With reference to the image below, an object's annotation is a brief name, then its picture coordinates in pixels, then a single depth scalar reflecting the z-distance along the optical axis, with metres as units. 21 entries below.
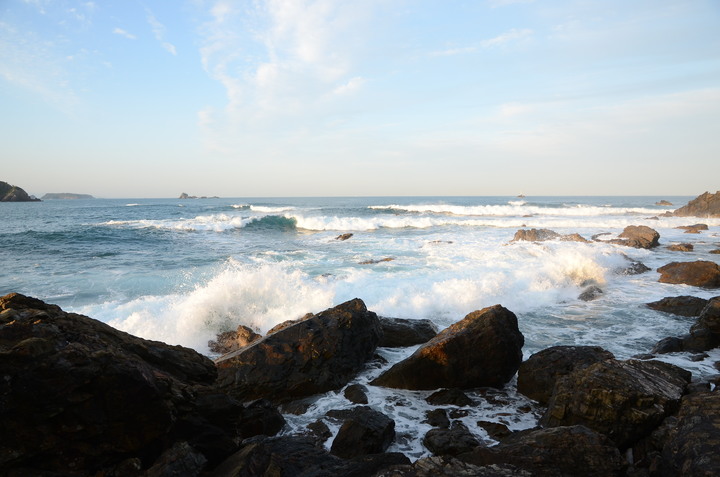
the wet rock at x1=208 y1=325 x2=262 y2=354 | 7.75
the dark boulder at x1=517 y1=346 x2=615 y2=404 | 5.16
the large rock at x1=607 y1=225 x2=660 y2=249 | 18.11
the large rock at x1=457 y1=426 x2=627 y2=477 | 3.06
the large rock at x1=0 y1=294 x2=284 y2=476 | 2.72
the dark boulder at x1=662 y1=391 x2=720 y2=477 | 2.79
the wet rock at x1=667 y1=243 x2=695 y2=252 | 17.67
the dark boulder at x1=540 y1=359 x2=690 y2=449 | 3.71
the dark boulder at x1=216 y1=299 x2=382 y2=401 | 5.30
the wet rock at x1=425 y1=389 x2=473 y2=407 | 5.14
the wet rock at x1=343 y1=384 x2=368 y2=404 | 5.25
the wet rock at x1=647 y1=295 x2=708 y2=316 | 8.82
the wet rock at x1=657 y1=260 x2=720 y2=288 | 10.95
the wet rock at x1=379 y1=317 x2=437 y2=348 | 7.29
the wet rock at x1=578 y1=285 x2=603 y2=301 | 10.64
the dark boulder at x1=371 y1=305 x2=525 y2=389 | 5.51
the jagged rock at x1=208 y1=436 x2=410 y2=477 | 3.18
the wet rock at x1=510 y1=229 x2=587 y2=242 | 20.27
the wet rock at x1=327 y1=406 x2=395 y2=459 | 3.92
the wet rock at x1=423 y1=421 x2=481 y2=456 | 3.95
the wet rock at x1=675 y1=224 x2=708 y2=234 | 24.60
